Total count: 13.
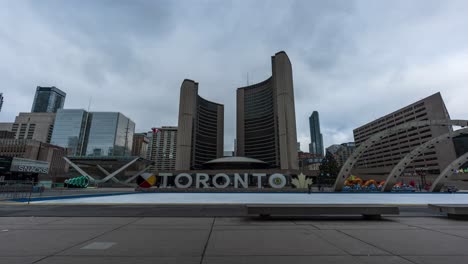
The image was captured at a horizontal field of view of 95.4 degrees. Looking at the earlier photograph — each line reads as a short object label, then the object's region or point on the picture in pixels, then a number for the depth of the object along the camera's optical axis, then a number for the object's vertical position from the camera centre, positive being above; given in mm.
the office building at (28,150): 95438 +11719
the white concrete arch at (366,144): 37725 +7112
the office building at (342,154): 183850 +23587
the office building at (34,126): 160000 +37691
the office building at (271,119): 109000 +37182
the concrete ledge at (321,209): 8297 -1098
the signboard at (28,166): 61819 +3035
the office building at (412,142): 90875 +21063
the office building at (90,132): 156250 +32389
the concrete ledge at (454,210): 8688 -1106
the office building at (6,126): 162675 +37094
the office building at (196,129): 122919 +32660
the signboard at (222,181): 40019 -292
